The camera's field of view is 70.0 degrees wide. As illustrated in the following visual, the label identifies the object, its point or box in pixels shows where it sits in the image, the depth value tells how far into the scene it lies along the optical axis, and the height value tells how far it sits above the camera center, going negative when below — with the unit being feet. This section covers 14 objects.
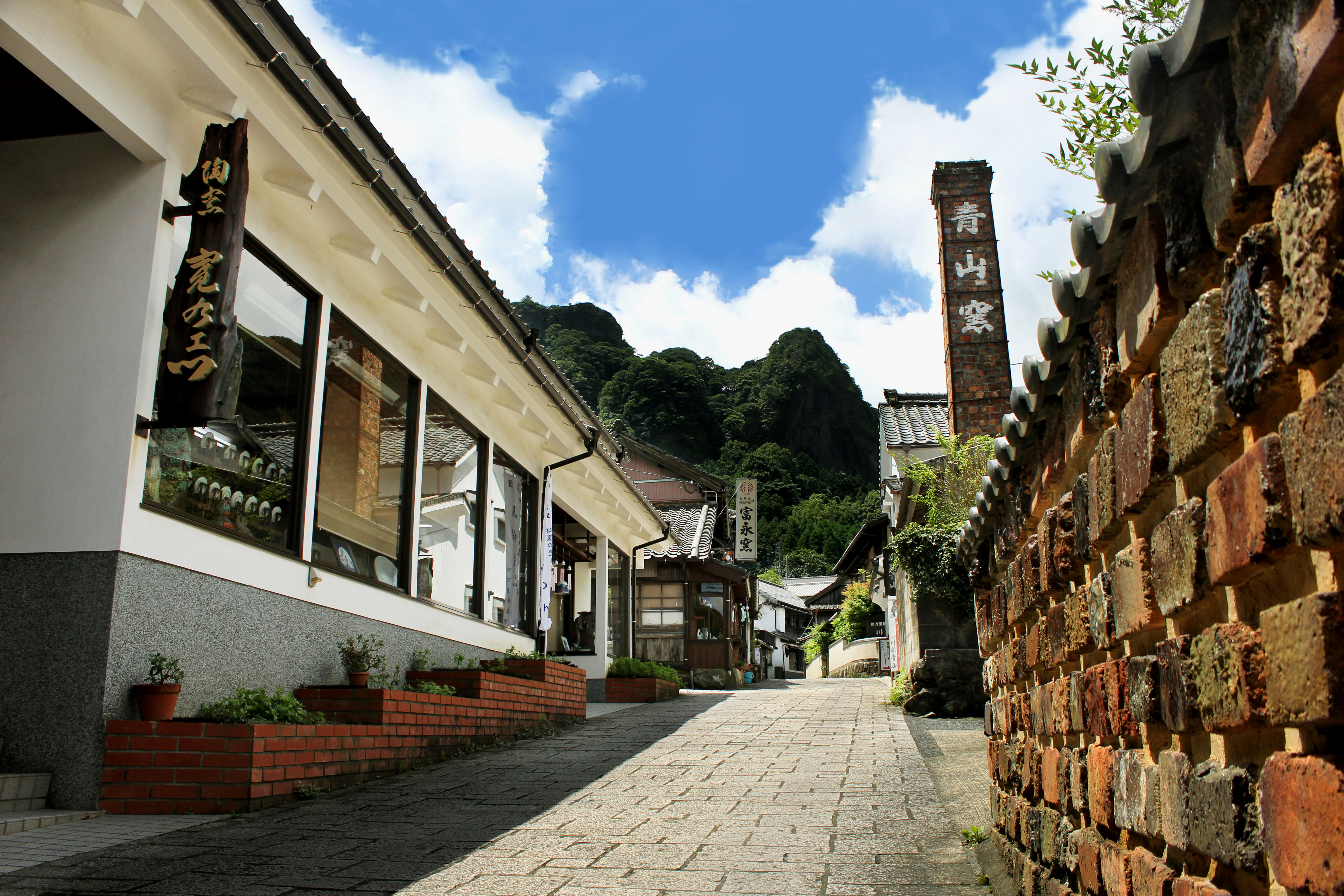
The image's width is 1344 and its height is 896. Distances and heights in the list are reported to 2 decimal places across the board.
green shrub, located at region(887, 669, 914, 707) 42.09 -1.56
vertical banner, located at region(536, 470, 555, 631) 39.45 +3.69
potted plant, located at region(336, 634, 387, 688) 22.84 -0.03
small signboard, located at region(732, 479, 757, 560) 95.35 +12.97
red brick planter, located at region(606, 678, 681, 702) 48.26 -1.64
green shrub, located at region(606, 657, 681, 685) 48.93 -0.62
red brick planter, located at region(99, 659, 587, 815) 16.34 -1.76
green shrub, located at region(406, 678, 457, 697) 25.16 -0.79
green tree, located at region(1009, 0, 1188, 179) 13.32 +8.10
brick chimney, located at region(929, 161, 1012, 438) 47.11 +17.21
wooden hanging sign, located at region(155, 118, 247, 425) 17.10 +6.41
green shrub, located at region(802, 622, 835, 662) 128.88 +2.09
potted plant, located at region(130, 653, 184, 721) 16.65 -0.65
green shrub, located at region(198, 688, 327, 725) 17.67 -0.94
